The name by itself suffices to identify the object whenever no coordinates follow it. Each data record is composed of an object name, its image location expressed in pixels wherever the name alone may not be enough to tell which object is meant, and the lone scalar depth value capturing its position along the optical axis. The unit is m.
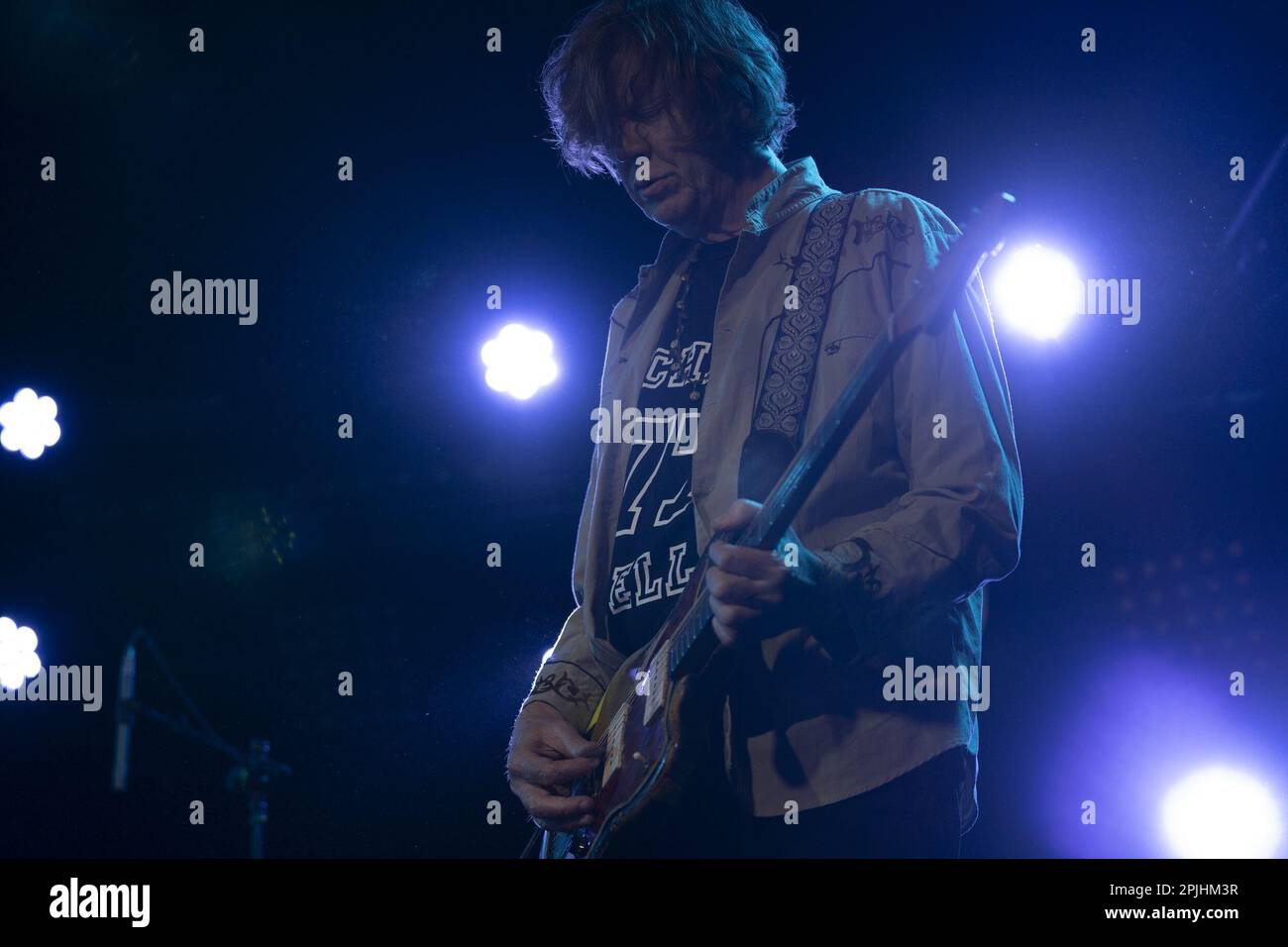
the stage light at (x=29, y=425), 3.06
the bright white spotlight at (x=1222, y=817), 2.41
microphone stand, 2.63
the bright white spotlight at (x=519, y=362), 2.86
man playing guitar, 1.79
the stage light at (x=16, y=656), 2.82
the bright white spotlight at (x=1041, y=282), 2.55
